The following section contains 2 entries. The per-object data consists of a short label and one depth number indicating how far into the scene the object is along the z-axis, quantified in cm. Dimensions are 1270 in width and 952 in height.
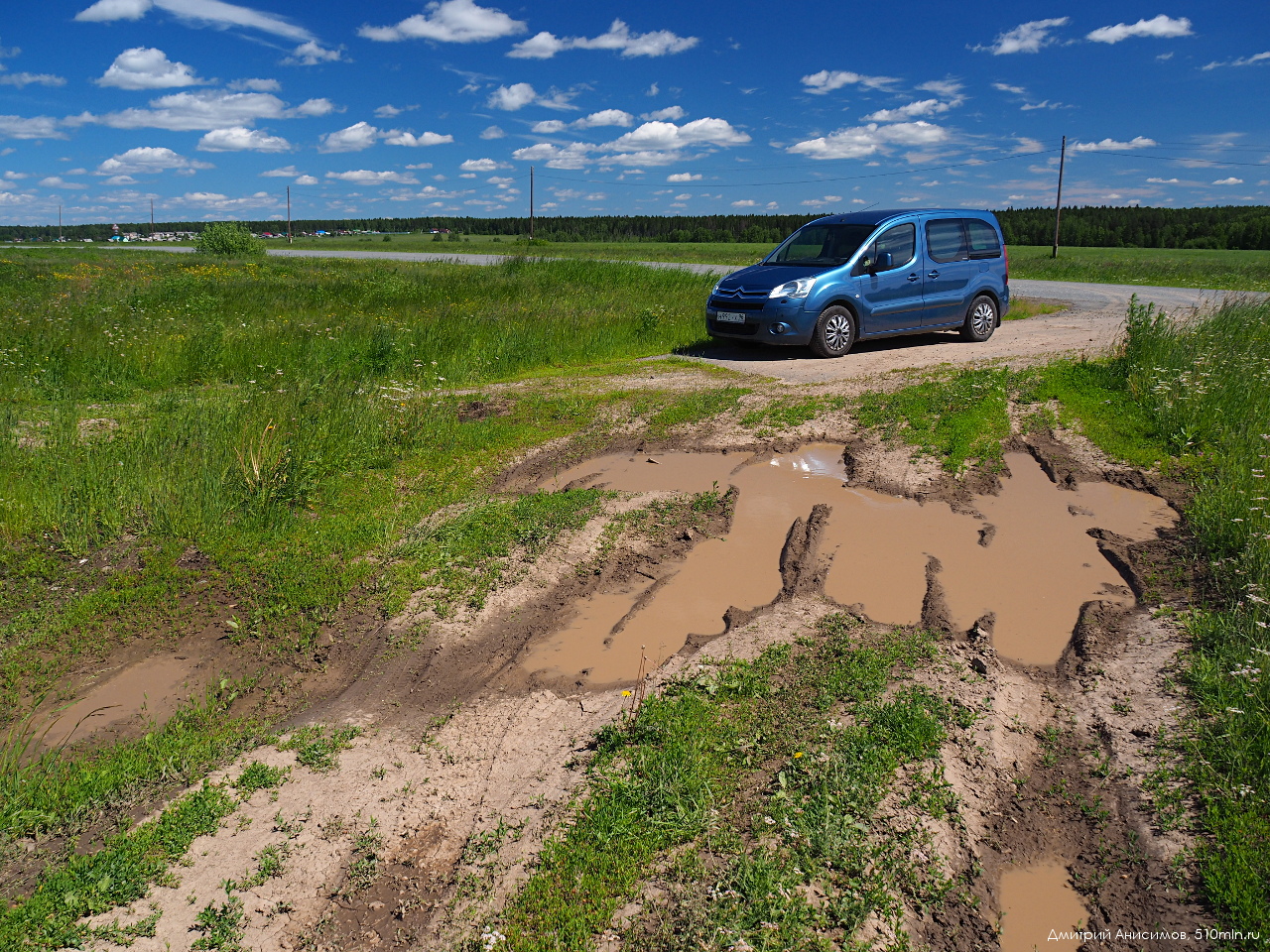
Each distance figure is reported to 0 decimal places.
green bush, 4909
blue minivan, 1115
